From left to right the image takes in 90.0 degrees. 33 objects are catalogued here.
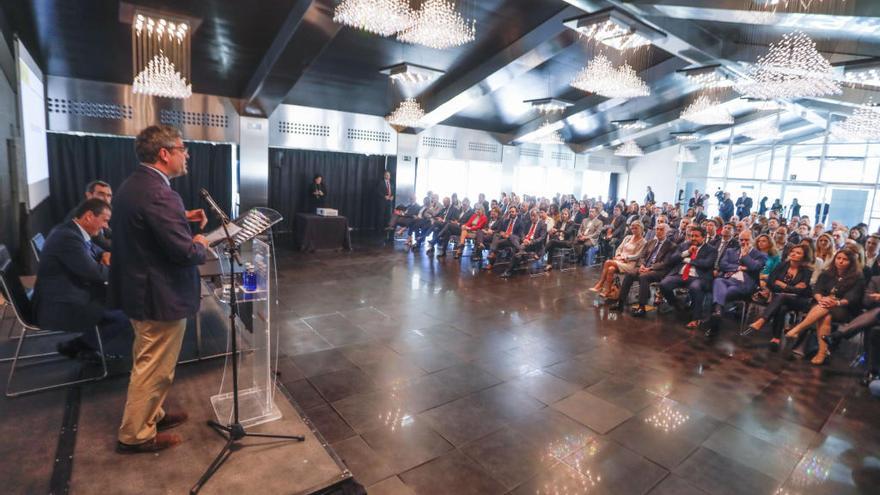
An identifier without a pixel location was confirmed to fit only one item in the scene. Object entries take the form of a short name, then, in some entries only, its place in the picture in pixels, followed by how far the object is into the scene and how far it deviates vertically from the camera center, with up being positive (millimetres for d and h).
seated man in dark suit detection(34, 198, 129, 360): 2748 -739
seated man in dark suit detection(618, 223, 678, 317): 5305 -866
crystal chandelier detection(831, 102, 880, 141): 7797 +1589
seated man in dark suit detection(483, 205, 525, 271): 7452 -800
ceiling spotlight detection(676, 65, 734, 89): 6066 +1732
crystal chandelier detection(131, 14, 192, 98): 4807 +1459
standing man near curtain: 10438 -231
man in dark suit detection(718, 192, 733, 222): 12133 -196
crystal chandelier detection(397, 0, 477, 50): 4043 +1499
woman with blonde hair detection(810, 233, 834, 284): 4926 -510
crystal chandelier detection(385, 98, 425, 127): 8438 +1339
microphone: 2109 -175
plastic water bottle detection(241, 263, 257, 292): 2695 -648
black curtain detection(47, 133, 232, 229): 7211 +2
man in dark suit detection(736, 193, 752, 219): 12844 -114
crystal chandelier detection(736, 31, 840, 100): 4703 +1512
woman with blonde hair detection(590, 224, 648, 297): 5802 -802
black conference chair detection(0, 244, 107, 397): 2662 -877
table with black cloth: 8141 -1029
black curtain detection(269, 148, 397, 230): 9719 -90
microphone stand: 2072 -1347
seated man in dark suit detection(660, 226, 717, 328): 4977 -848
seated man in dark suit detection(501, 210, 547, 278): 7266 -871
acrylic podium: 2355 -1008
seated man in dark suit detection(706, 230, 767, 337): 4781 -838
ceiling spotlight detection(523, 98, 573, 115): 8758 +1731
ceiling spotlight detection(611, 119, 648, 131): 11288 +1871
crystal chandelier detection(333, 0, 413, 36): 3787 +1453
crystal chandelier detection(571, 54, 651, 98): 5684 +1501
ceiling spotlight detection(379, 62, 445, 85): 6405 +1605
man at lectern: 1991 -473
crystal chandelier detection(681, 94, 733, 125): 7820 +1623
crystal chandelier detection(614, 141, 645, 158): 13961 +1459
